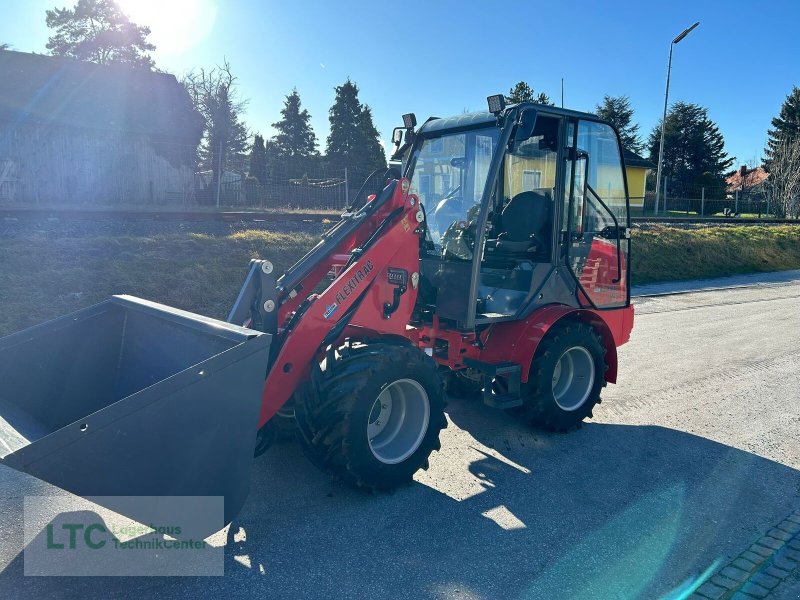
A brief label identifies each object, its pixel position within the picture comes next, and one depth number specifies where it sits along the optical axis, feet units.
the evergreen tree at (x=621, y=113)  146.82
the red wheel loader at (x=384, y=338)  9.28
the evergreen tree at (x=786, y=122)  168.04
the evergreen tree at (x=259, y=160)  103.73
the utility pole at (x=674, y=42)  82.16
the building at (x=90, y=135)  64.80
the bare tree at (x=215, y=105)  117.60
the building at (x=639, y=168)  99.04
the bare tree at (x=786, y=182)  123.65
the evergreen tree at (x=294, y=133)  160.66
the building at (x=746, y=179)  188.03
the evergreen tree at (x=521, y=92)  108.48
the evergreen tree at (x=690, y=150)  159.74
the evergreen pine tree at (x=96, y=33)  125.29
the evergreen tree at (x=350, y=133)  143.95
